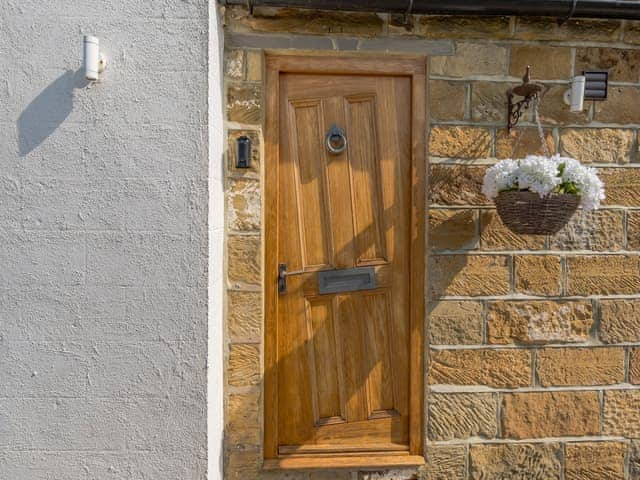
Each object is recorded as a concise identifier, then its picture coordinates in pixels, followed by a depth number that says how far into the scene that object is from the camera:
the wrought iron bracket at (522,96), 2.02
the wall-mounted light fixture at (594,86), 2.20
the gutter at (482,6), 2.02
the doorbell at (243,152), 2.12
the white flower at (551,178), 1.82
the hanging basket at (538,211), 1.83
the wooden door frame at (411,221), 2.18
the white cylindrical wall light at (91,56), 1.73
